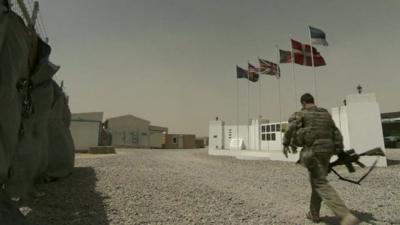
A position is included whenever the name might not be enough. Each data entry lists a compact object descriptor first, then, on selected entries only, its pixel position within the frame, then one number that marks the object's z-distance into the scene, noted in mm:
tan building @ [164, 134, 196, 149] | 46594
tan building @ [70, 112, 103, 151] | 28781
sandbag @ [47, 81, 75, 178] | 5730
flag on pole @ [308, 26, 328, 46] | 15977
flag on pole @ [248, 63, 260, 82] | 24594
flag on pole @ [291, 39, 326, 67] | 16859
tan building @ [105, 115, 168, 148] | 40781
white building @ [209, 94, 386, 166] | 12695
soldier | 3715
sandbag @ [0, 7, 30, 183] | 2143
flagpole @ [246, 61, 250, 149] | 27186
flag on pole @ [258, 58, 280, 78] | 21906
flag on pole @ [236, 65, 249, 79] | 26150
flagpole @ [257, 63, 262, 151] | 25691
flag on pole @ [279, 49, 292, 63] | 18078
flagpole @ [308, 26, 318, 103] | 16038
